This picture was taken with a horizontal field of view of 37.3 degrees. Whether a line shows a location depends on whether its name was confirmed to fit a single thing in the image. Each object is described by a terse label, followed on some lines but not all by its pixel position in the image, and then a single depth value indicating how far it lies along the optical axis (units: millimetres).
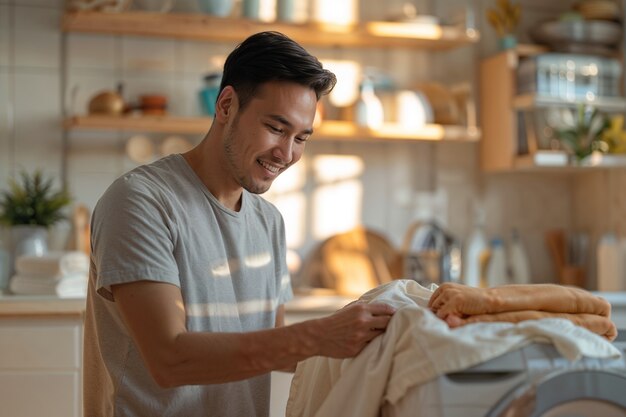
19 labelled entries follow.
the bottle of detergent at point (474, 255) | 3934
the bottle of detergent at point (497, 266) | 3949
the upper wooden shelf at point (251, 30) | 3574
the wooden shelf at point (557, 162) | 3816
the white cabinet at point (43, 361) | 3127
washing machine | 1193
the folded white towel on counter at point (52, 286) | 3223
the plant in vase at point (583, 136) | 3842
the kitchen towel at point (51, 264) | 3229
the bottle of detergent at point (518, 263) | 4023
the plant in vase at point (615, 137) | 3875
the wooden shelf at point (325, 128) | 3562
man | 1389
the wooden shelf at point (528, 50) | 3963
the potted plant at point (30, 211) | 3475
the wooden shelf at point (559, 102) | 3814
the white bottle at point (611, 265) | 3793
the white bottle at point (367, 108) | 3758
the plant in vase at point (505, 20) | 3984
